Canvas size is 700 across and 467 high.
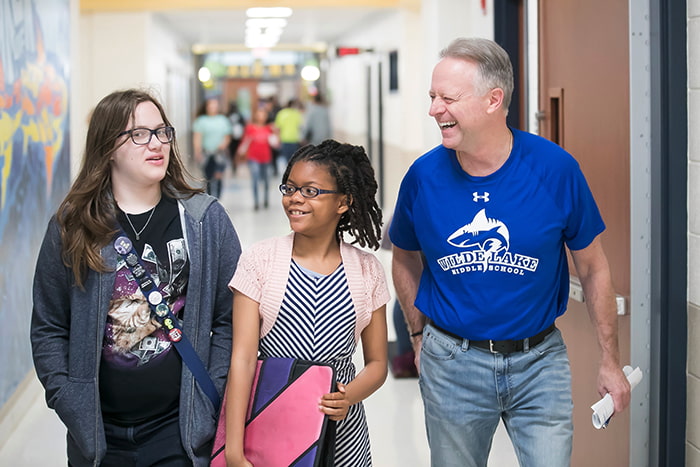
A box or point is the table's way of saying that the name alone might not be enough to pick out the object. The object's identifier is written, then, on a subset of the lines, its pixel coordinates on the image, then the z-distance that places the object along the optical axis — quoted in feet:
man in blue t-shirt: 7.34
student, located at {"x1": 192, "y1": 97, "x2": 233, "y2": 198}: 46.21
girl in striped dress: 7.13
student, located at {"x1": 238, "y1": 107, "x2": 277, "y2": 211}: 47.80
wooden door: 10.27
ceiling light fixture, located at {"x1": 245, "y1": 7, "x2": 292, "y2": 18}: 44.60
